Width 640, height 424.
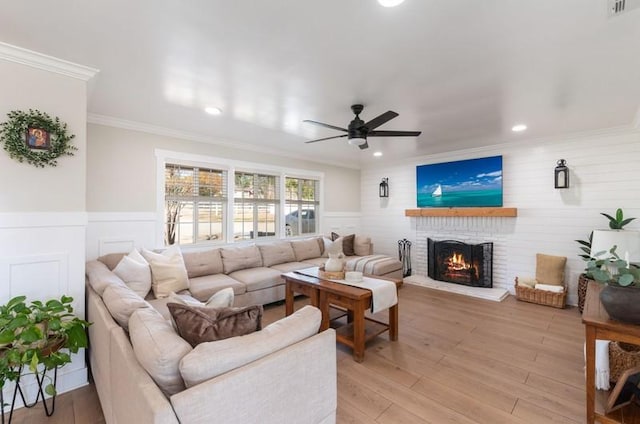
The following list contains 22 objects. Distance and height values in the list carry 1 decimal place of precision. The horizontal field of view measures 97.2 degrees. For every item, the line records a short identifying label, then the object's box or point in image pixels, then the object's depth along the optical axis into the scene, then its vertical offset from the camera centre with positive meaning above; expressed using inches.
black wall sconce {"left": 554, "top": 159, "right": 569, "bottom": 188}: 159.2 +22.2
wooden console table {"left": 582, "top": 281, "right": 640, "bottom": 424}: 62.5 -27.7
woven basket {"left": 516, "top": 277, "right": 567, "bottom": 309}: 154.7 -47.0
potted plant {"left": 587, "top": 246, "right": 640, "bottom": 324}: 62.6 -17.0
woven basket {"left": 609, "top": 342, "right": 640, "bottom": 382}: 80.8 -42.1
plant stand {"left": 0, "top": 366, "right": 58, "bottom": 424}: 76.3 -51.6
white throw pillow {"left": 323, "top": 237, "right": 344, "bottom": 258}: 209.2 -23.8
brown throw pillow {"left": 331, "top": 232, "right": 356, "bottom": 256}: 216.6 -24.0
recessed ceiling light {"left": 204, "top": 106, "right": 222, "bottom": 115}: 121.7 +45.2
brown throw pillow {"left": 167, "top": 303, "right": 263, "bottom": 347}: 53.4 -21.6
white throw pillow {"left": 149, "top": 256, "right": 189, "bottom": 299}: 117.1 -27.6
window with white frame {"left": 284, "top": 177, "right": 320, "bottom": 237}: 217.6 +5.9
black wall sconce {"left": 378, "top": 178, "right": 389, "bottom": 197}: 244.5 +22.2
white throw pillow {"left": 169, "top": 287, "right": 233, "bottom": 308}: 71.7 -22.4
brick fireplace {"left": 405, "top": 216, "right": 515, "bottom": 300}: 185.9 -16.9
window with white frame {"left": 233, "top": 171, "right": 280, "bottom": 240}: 185.6 +5.2
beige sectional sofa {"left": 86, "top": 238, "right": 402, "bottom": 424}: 43.1 -27.2
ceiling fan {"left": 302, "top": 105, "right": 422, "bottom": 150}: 112.3 +32.7
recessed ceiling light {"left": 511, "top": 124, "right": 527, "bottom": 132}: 146.9 +46.0
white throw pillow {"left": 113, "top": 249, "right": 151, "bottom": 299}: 109.4 -24.2
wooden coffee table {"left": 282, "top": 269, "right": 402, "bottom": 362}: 104.1 -36.2
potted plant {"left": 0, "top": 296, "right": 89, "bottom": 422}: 64.8 -31.7
